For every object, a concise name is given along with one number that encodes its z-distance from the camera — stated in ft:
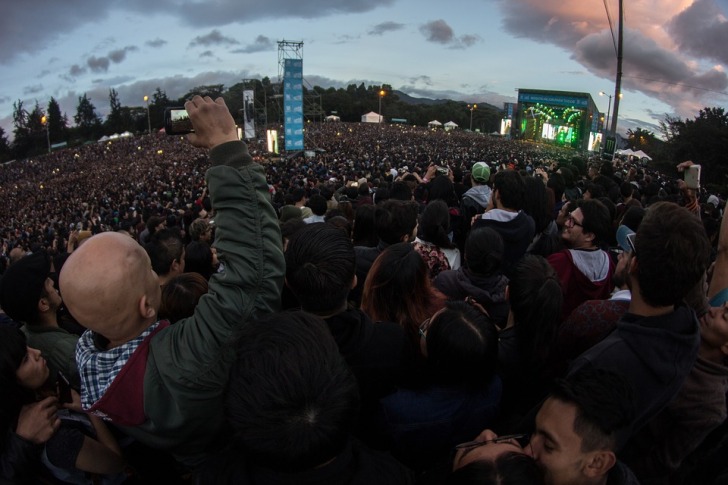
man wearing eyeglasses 8.89
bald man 4.13
